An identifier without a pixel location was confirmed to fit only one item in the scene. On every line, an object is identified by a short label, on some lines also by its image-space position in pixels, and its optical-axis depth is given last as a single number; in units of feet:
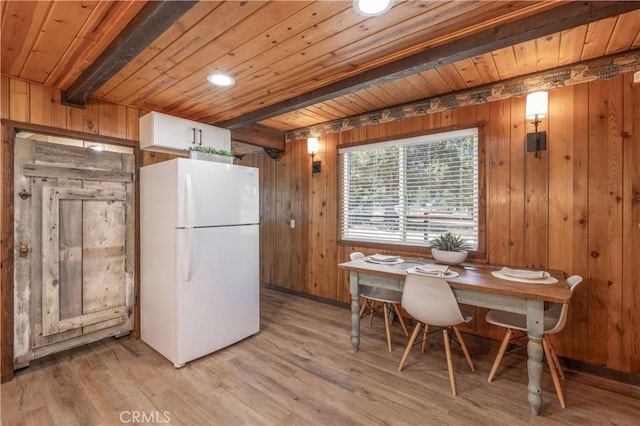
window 9.31
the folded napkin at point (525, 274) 6.79
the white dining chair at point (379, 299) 8.72
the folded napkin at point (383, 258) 9.14
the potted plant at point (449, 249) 8.48
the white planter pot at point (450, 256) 8.45
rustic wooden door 7.53
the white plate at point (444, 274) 7.11
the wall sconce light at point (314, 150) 12.56
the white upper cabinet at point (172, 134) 8.95
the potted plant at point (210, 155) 8.50
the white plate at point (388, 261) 8.81
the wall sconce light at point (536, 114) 7.52
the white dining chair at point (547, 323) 6.21
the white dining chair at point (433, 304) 6.70
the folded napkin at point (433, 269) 7.27
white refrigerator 7.89
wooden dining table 5.88
